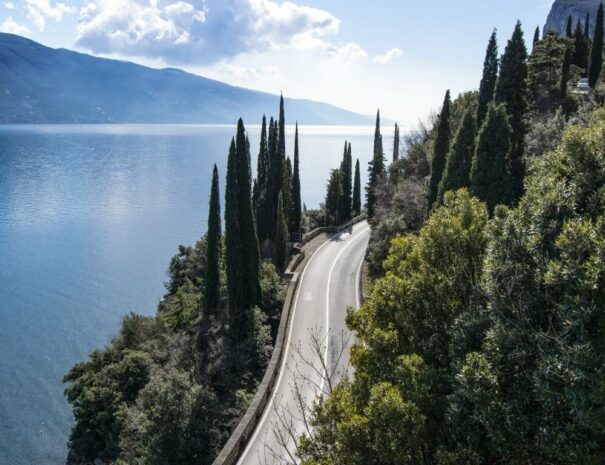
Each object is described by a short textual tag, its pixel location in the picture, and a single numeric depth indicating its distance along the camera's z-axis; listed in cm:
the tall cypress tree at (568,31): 5236
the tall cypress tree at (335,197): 5809
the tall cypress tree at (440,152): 3055
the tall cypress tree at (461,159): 2531
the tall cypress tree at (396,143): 6794
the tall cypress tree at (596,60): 3681
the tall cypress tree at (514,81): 2816
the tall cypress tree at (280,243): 4219
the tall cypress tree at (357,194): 6397
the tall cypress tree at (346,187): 5909
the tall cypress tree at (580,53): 4588
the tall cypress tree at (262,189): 4684
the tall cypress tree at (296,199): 5291
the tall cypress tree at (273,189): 4653
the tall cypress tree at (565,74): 3538
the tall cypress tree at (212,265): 3253
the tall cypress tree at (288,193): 4931
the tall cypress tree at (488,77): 3331
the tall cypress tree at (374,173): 5359
